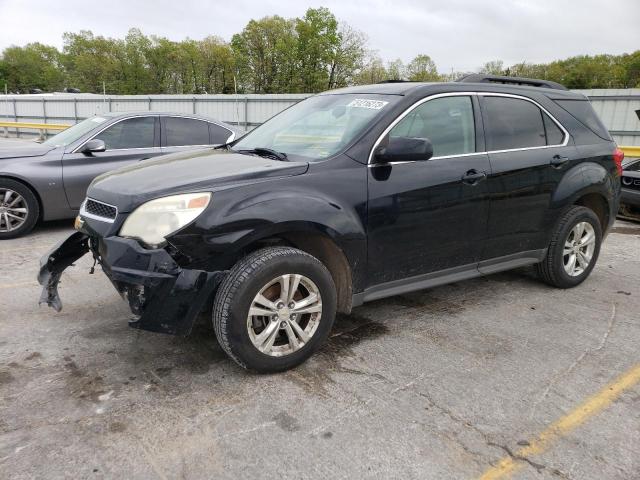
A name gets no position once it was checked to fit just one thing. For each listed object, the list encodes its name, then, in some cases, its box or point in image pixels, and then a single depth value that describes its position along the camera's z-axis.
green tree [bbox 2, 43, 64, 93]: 94.50
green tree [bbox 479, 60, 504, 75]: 71.81
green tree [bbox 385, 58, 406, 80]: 71.57
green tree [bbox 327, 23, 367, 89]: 66.88
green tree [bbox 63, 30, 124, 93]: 74.88
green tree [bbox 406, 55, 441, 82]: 76.36
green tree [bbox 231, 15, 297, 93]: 68.69
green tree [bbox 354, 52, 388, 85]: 64.38
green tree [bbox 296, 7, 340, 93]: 67.38
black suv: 2.92
